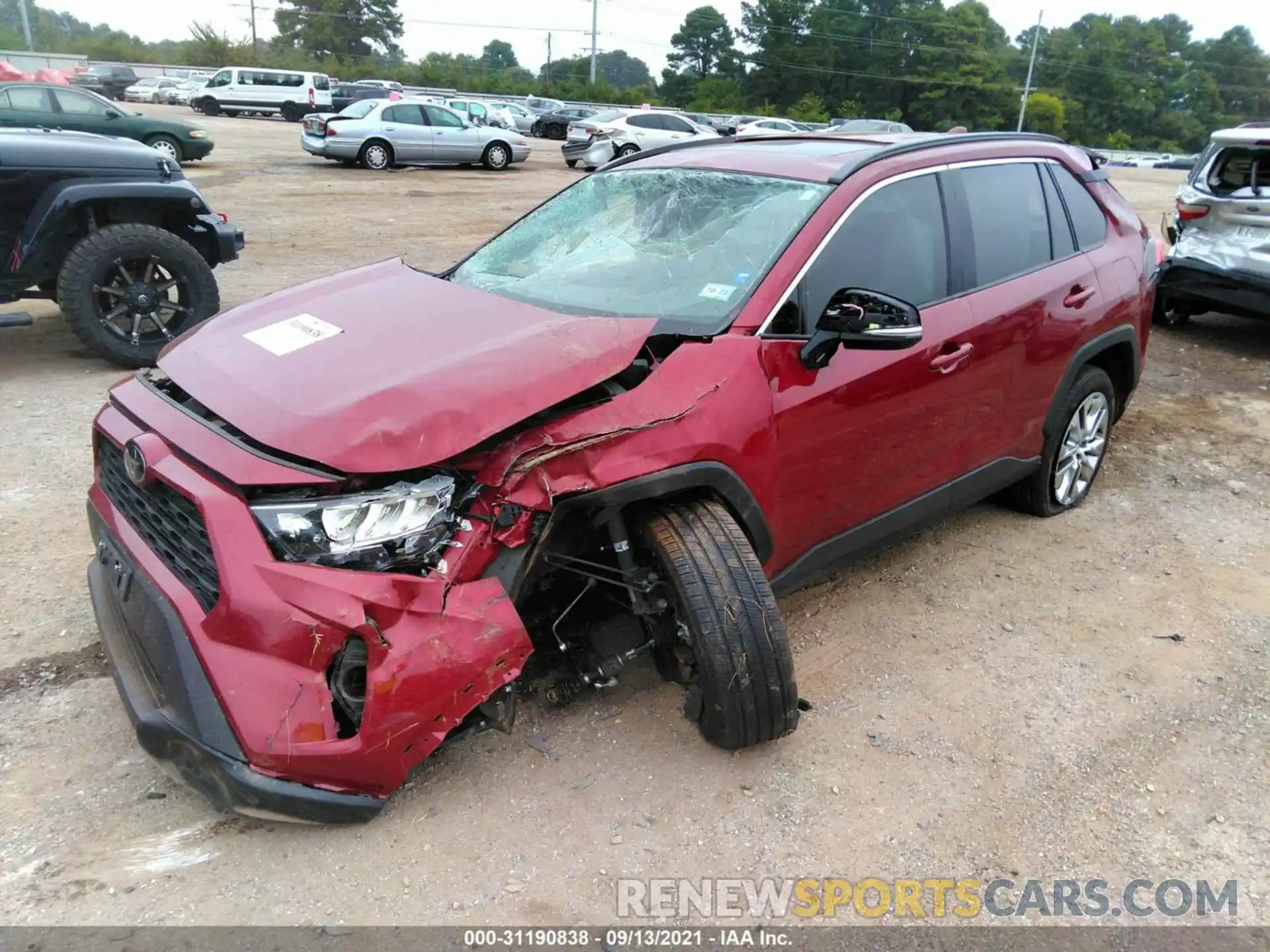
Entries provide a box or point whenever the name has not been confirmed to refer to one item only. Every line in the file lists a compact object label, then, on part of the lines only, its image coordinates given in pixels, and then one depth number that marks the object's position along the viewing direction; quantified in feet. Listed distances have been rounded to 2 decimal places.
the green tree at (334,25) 253.85
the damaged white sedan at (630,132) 74.08
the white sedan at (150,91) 133.80
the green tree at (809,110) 211.61
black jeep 19.85
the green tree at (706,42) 256.52
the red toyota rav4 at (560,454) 7.59
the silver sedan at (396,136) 63.52
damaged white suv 23.94
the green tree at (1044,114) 246.66
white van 114.62
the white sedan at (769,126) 91.86
